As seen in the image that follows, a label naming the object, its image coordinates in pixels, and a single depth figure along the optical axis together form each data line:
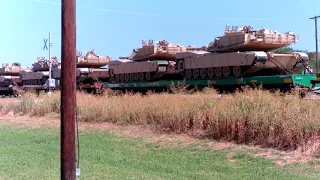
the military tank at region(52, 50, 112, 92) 31.45
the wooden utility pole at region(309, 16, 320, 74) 45.97
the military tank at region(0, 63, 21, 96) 42.44
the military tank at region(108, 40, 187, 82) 25.61
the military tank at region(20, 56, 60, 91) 37.12
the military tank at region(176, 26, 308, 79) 19.62
